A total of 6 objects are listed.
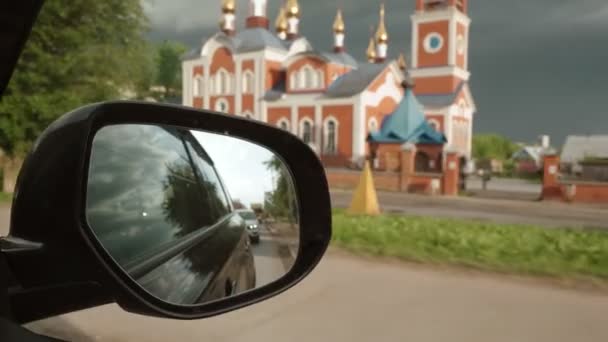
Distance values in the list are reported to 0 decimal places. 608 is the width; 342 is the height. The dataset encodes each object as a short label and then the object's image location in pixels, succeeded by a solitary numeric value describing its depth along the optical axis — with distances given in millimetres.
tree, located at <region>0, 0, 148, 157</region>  12289
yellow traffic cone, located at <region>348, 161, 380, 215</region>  11695
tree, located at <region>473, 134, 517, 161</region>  65356
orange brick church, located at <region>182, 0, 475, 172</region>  32312
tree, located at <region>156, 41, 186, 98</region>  56312
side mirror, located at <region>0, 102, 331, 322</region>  857
